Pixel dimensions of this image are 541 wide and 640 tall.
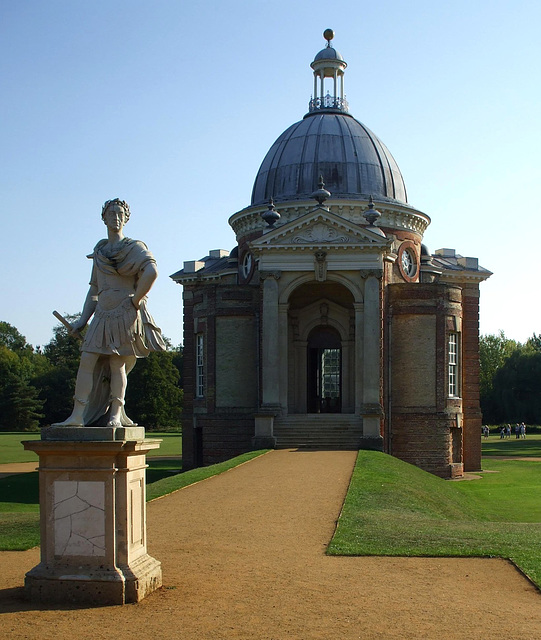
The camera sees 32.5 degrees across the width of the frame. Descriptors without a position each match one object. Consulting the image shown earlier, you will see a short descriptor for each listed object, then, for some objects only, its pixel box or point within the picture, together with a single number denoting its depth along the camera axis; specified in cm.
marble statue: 1005
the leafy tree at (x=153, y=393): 8525
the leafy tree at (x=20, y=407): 8888
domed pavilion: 3541
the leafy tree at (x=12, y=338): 13362
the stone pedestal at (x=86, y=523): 934
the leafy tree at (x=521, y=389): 8456
